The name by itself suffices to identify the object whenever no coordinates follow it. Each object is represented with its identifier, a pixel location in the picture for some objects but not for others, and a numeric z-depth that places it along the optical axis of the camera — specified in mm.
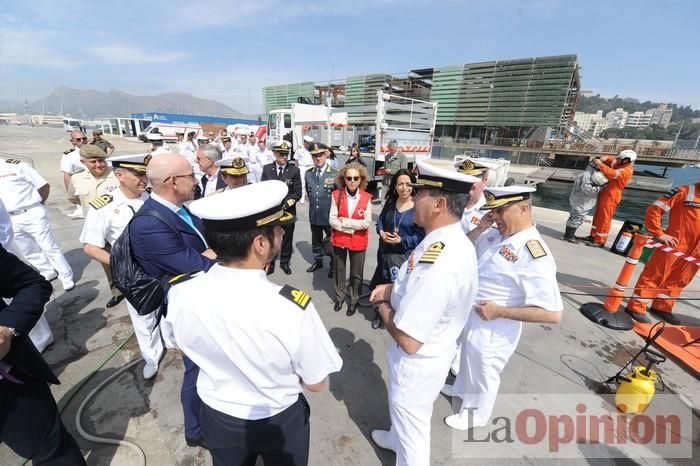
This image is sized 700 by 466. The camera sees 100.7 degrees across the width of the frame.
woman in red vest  3502
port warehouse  35969
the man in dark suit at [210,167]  4523
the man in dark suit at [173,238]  1797
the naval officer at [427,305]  1437
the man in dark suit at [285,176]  4832
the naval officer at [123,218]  2531
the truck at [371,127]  9736
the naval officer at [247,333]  1068
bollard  3715
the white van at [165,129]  28297
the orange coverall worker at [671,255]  3580
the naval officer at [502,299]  1872
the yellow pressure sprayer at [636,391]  2389
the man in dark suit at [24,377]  1285
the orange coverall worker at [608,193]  5957
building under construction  25297
